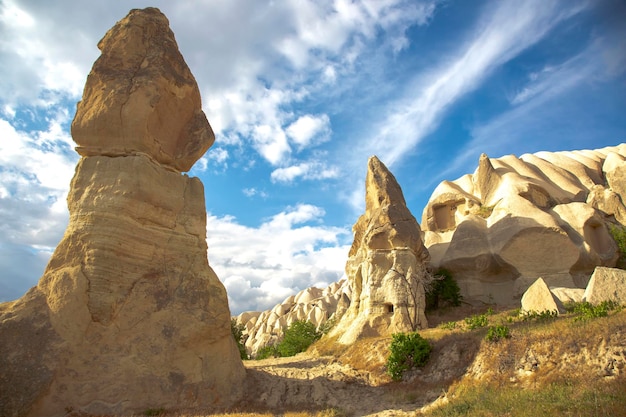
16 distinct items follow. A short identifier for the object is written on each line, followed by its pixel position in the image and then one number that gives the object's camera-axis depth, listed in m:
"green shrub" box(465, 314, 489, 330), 16.75
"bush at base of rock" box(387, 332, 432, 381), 14.63
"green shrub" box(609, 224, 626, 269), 27.31
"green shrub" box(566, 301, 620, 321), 13.27
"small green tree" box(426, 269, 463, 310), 24.75
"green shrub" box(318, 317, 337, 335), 27.09
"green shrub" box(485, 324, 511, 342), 13.13
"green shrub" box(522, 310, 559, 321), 15.24
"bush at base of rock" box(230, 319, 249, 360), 27.20
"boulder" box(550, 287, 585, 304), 19.03
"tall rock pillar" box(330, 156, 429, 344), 19.69
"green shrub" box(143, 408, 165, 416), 9.92
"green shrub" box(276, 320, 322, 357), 25.91
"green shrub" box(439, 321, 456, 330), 17.89
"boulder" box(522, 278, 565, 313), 16.20
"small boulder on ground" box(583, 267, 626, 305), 15.67
